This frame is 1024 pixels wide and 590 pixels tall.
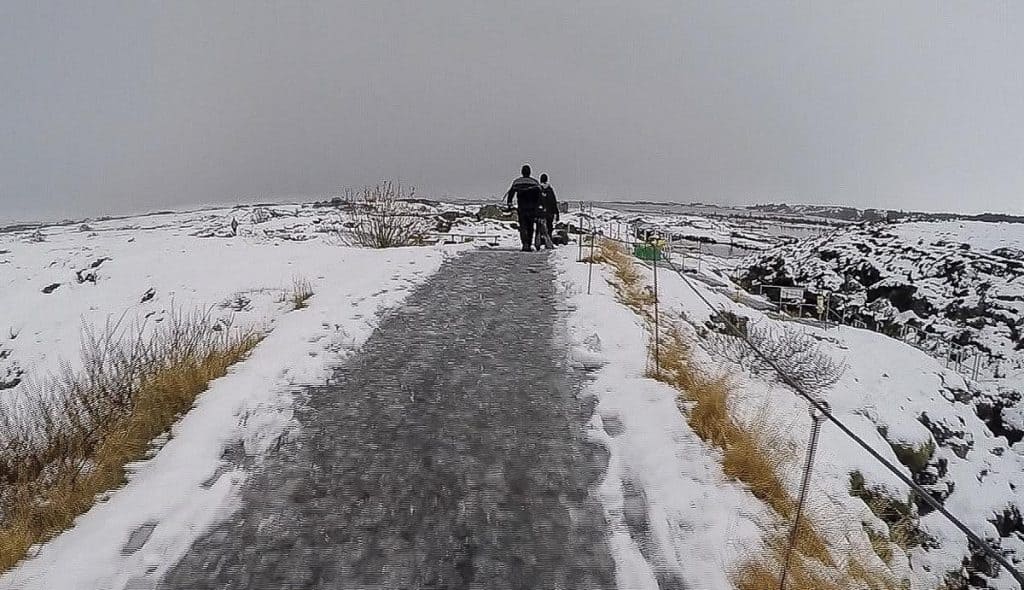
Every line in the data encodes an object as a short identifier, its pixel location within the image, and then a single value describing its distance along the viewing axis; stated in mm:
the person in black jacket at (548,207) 15125
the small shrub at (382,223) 19141
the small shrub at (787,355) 9531
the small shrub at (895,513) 5848
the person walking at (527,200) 13523
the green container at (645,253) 12028
